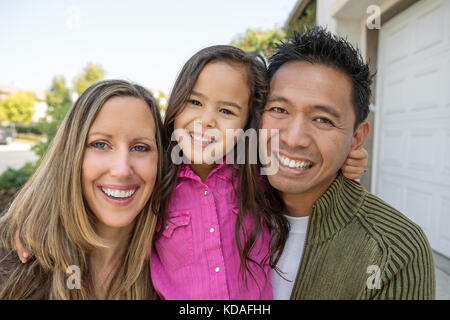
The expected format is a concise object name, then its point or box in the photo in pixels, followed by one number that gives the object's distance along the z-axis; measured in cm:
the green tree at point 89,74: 2289
